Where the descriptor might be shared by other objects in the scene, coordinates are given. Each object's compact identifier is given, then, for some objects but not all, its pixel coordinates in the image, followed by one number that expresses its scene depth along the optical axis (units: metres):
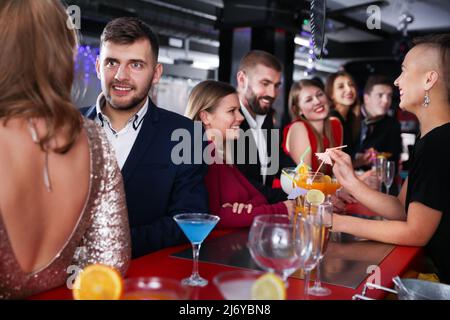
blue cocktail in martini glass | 1.43
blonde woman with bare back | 1.10
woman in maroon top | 2.24
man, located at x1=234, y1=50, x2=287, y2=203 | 3.53
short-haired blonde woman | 1.93
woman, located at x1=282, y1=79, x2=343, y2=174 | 4.00
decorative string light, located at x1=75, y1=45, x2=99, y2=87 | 8.92
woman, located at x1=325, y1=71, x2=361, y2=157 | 5.12
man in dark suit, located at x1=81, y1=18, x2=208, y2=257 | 2.18
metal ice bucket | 1.23
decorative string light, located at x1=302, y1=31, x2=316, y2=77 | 9.87
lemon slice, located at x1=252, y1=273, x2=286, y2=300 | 0.98
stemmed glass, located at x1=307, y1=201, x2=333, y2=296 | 1.31
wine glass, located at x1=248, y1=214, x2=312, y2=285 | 1.15
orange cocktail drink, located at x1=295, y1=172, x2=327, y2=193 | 2.23
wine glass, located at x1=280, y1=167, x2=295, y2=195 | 2.48
